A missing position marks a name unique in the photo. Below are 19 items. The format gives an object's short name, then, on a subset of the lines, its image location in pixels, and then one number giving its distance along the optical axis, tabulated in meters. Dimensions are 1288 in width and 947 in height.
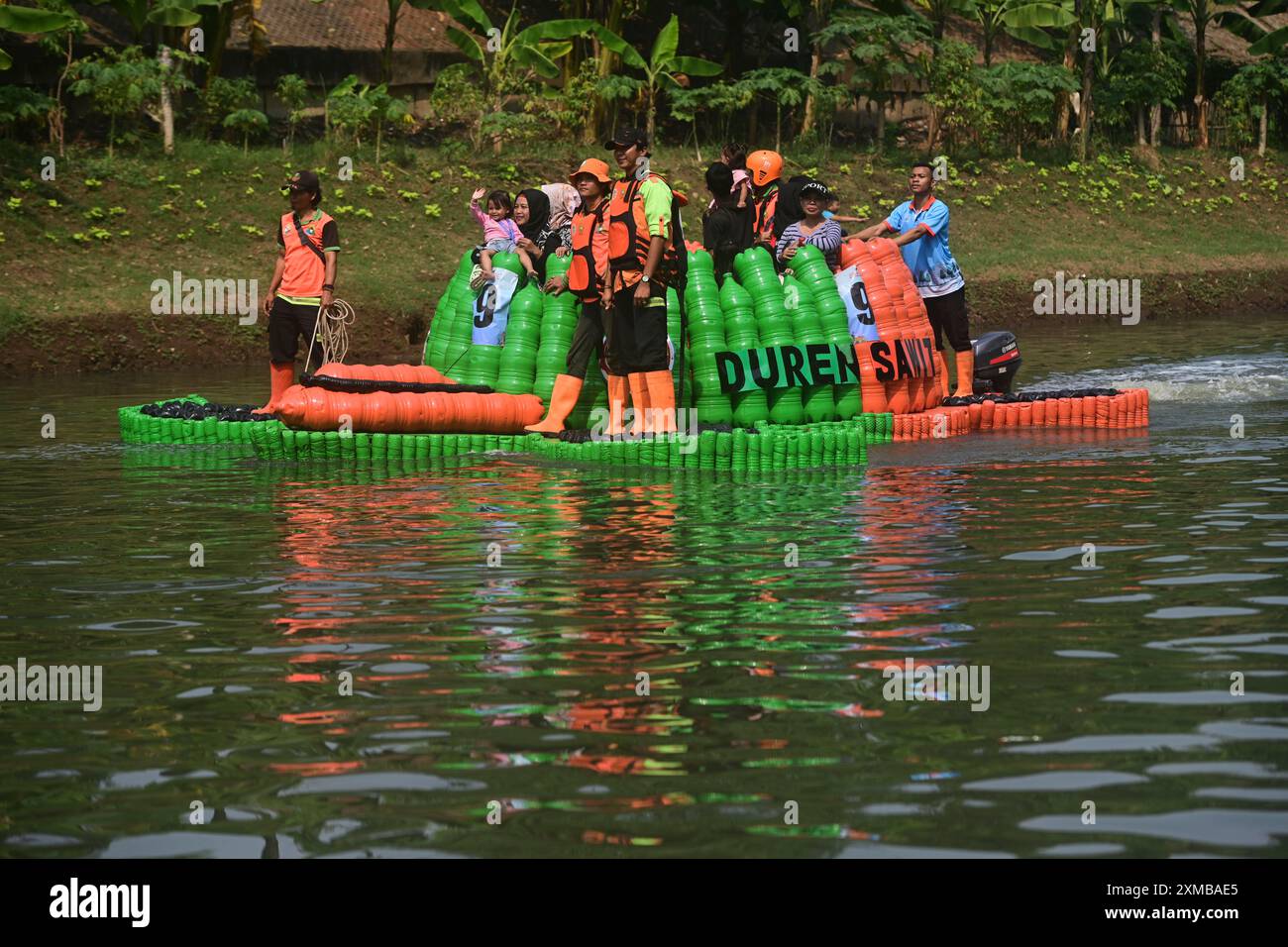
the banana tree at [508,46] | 34.56
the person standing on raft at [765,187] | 16.41
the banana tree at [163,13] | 30.55
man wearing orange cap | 14.44
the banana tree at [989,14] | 40.41
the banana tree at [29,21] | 26.88
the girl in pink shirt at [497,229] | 16.00
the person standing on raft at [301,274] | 16.09
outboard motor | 17.33
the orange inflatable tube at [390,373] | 15.05
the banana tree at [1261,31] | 43.26
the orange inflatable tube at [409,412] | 14.55
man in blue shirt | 16.31
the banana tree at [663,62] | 35.59
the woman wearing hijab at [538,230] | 16.08
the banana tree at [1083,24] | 40.03
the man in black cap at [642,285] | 13.87
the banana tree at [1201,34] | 44.31
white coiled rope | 16.23
